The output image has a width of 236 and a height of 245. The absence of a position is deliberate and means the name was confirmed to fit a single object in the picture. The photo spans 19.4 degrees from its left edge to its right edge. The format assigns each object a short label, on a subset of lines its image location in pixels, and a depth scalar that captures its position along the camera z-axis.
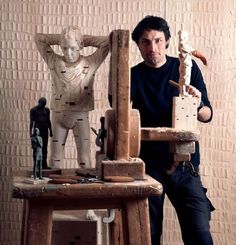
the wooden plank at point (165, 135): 2.91
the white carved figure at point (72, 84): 3.10
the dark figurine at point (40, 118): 3.05
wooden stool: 2.67
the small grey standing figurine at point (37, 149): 2.87
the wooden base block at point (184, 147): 2.94
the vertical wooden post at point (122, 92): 2.82
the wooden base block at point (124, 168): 2.81
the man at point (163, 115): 3.15
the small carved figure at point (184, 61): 3.02
